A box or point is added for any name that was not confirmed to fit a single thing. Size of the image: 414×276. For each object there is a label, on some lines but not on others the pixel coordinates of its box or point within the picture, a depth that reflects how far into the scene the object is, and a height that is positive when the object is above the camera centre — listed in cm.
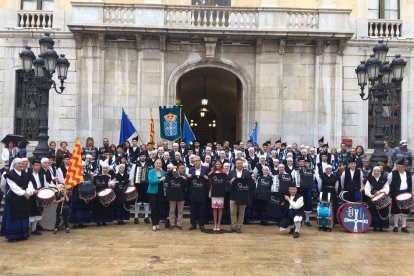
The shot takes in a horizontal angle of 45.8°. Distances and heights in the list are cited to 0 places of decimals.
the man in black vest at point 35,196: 1169 -125
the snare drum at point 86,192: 1270 -124
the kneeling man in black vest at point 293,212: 1188 -160
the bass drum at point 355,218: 1243 -174
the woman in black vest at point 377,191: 1281 -110
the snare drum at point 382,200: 1252 -130
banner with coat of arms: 1750 +81
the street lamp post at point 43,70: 1425 +218
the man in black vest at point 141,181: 1345 -98
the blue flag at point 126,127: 1789 +66
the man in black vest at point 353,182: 1319 -90
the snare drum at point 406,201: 1257 -131
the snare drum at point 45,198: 1148 -127
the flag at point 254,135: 1815 +43
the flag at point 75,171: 1196 -66
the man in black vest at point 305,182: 1340 -93
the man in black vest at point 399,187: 1290 -99
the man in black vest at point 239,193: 1238 -118
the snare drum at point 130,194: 1321 -132
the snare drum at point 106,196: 1287 -135
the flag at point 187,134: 1747 +43
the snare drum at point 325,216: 1252 -173
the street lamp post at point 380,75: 1448 +223
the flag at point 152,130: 1744 +54
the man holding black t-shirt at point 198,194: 1258 -123
